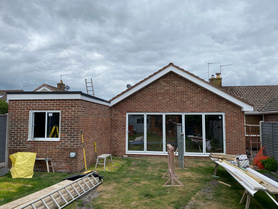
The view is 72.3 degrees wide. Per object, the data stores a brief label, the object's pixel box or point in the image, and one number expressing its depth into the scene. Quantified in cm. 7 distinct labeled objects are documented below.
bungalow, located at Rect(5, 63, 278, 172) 1018
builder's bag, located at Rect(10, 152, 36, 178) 647
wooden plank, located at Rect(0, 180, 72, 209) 399
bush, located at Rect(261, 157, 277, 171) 794
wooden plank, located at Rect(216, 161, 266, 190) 391
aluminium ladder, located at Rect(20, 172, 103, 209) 408
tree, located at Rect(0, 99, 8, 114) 1832
